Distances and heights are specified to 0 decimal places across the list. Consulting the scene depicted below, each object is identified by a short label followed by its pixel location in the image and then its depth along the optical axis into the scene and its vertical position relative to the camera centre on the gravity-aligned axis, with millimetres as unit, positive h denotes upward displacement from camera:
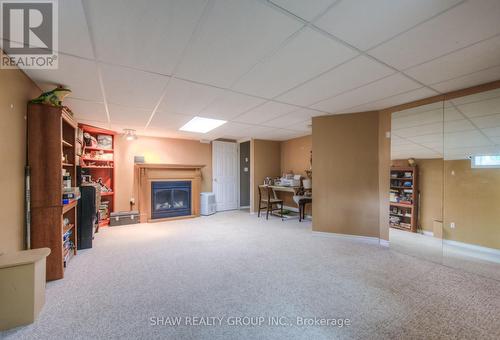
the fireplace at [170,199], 5398 -792
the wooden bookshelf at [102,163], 4930 +189
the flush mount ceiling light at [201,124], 4270 +1035
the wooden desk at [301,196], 5293 -667
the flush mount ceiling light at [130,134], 4930 +926
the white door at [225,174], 6793 -138
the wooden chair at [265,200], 5574 -889
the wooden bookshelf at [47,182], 2264 -127
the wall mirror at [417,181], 3014 -199
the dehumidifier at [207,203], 6062 -989
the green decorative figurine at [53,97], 2326 +853
